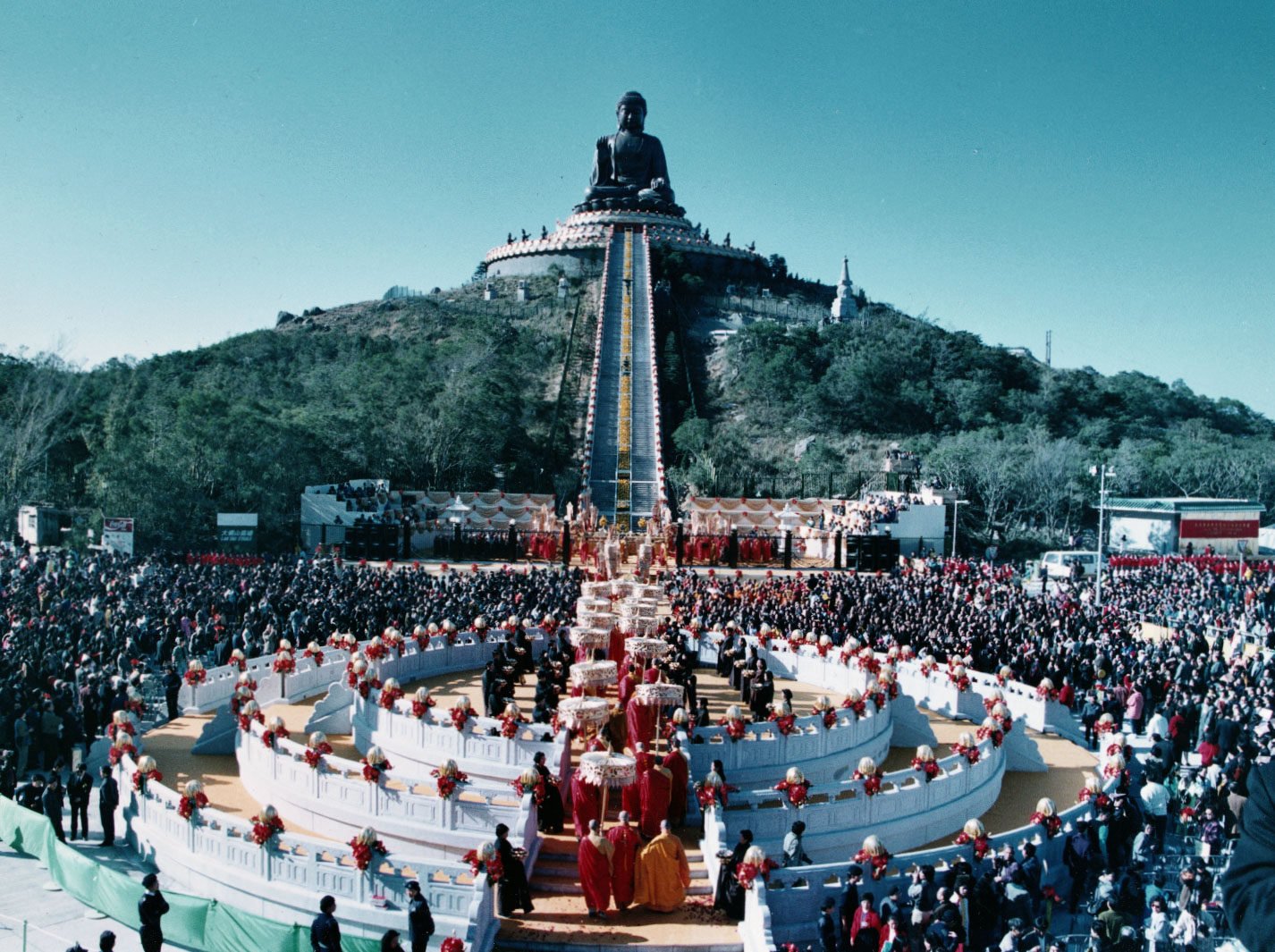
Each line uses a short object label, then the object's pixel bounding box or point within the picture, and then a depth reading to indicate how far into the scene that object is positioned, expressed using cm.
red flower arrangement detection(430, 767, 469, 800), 1269
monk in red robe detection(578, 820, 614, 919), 1120
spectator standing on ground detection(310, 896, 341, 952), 934
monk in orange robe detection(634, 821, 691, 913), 1145
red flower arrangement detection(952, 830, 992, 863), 1179
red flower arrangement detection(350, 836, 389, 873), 1092
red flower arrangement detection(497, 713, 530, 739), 1470
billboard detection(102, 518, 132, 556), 3347
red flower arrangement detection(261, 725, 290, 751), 1465
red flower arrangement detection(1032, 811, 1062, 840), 1284
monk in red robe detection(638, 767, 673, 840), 1281
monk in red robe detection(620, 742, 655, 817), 1285
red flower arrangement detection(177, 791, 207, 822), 1219
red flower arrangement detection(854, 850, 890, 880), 1112
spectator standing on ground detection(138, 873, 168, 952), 988
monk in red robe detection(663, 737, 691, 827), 1359
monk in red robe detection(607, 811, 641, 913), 1138
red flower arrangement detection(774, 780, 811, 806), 1296
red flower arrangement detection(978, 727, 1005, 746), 1587
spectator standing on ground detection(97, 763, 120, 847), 1358
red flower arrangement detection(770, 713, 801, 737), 1580
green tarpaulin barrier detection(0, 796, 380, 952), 973
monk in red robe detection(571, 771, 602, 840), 1276
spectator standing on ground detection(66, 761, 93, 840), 1350
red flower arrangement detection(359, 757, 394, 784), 1314
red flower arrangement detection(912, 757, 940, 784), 1412
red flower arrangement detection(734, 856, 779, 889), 1081
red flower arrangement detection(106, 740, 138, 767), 1409
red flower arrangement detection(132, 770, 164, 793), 1325
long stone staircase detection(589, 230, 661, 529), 4853
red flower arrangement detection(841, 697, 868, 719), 1722
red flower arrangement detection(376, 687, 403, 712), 1666
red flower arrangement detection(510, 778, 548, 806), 1301
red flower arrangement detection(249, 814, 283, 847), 1141
